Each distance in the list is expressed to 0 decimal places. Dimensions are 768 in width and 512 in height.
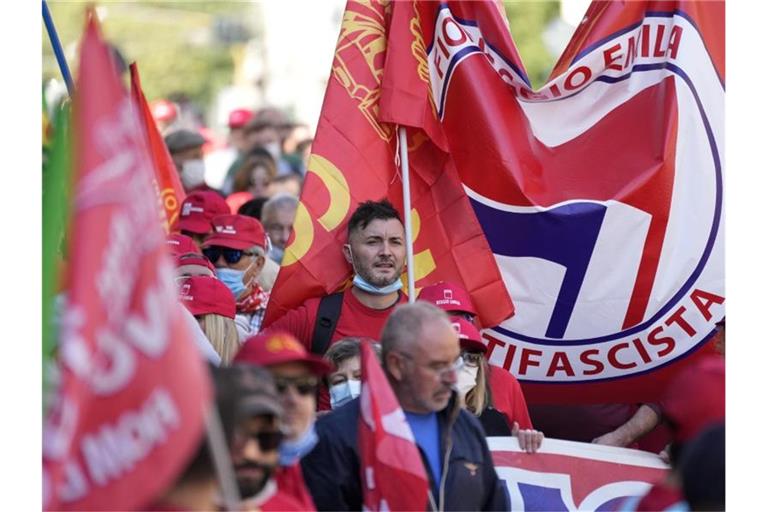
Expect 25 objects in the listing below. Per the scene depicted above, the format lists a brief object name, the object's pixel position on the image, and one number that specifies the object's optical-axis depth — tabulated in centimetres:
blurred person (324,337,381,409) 1236
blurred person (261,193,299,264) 1903
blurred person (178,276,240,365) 1353
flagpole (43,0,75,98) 1517
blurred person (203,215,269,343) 1606
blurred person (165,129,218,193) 2230
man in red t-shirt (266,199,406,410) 1366
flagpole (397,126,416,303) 1398
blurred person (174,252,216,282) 1477
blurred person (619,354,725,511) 856
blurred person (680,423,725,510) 802
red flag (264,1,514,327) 1454
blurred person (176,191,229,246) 1766
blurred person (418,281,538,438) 1278
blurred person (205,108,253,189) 3011
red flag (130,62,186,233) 1897
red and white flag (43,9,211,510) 699
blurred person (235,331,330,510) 901
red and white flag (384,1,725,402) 1449
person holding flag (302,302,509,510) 1009
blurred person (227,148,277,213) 2298
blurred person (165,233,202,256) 1577
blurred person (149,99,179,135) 2939
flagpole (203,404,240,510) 724
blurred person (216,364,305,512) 796
